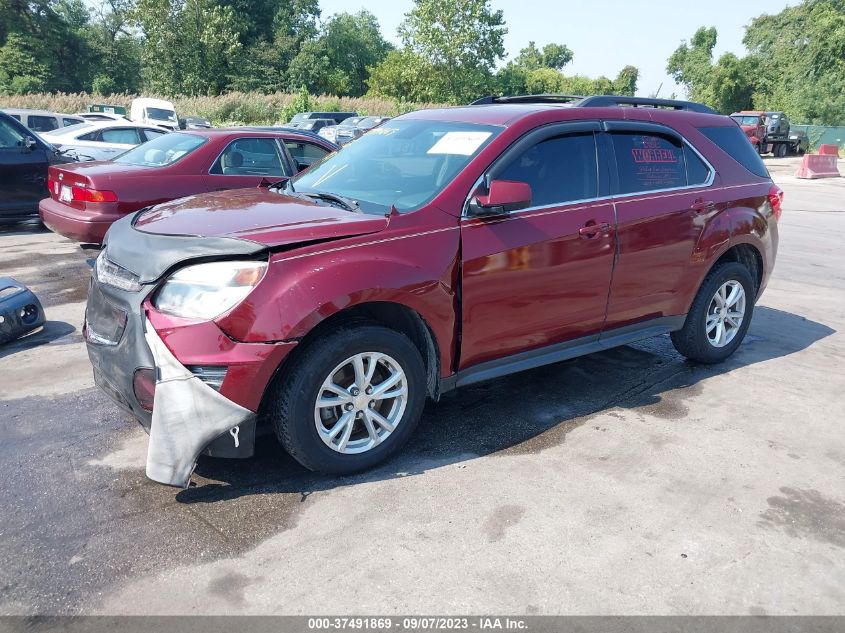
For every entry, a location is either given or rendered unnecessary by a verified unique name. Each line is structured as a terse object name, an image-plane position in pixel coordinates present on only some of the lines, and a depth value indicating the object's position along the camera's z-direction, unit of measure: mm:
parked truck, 33031
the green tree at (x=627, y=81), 101375
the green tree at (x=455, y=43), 58531
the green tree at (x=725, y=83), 54781
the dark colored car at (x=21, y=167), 9648
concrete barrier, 25469
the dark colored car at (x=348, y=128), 24884
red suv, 3148
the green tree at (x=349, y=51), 65438
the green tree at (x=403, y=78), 59188
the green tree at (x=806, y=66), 45094
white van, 28984
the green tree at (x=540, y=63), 79125
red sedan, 7125
